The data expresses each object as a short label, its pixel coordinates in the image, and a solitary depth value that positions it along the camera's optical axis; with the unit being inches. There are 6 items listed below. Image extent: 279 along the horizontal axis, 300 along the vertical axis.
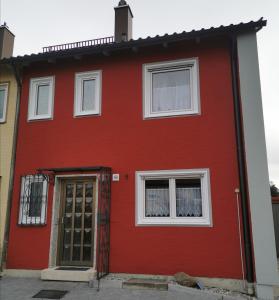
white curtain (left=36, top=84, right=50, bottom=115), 358.3
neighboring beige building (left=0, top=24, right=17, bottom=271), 337.7
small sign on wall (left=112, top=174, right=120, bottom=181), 313.9
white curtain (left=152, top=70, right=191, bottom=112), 319.9
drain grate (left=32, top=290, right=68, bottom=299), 254.5
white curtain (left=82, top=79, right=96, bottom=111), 344.1
